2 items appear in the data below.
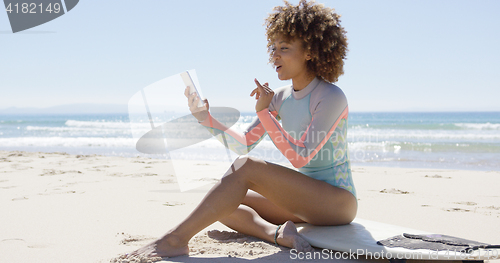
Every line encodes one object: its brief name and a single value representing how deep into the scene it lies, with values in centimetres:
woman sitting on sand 207
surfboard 193
